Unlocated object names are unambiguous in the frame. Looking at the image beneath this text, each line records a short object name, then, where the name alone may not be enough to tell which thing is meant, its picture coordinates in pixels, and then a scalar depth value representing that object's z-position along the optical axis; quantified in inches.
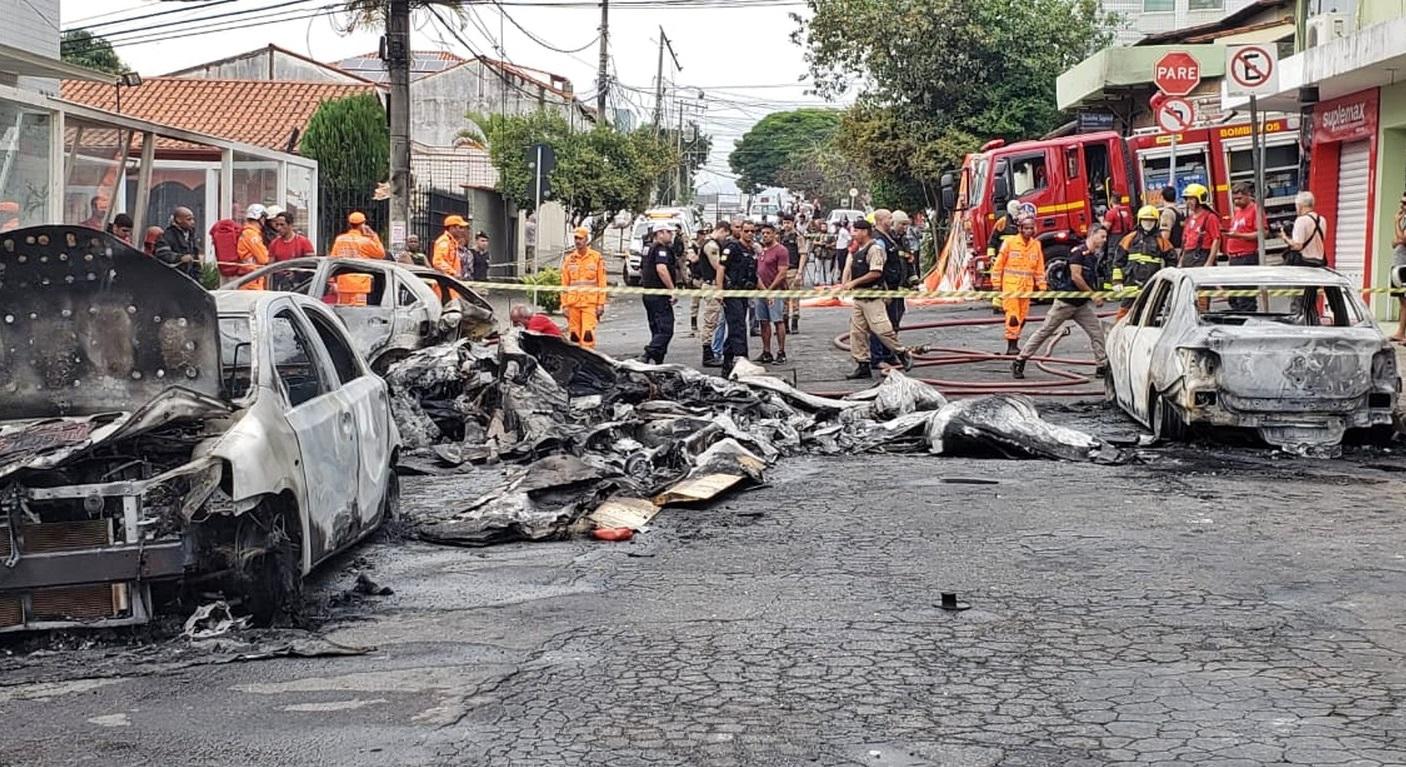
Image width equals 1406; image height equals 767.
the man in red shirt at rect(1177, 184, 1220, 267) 784.9
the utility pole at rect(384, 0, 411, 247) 919.0
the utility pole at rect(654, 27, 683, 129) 2859.0
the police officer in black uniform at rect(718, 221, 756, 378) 753.0
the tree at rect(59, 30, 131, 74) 2285.9
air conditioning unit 897.5
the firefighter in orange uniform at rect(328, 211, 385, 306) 806.5
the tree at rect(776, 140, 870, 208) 3181.6
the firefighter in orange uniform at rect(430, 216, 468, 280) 922.1
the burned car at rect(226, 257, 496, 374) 629.0
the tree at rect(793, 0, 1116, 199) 1590.8
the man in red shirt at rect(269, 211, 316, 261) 792.9
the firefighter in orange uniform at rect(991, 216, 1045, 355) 757.3
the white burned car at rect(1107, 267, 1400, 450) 475.5
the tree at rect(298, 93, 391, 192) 1282.0
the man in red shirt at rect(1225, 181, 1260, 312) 731.4
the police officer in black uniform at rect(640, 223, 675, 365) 761.6
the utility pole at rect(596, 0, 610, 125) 2125.1
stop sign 734.5
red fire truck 1080.2
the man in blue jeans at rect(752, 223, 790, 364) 796.0
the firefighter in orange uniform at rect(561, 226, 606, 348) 764.6
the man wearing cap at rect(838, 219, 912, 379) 706.8
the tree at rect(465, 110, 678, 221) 1888.5
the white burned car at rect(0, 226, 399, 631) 253.3
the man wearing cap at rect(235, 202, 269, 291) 775.1
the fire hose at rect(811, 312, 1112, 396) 654.5
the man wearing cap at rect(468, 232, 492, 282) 1167.0
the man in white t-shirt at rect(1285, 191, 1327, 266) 679.1
